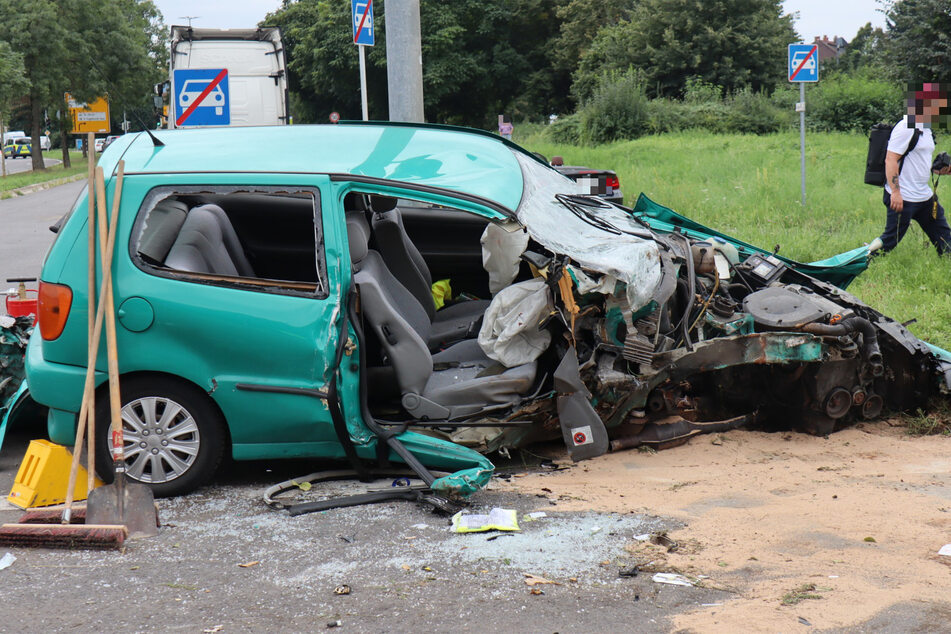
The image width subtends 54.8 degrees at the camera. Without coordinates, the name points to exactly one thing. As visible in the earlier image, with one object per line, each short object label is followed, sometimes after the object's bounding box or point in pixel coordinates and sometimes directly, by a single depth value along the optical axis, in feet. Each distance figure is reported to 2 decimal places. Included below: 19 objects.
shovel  13.53
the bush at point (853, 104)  89.30
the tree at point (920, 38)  78.23
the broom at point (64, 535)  12.87
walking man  30.14
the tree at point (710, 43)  123.95
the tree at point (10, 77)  106.01
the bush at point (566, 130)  109.29
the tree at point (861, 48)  92.53
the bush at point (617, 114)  101.86
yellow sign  97.91
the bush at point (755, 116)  96.63
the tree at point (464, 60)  165.48
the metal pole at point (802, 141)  44.80
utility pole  33.58
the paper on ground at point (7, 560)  12.51
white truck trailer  62.23
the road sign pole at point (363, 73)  41.50
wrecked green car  14.49
